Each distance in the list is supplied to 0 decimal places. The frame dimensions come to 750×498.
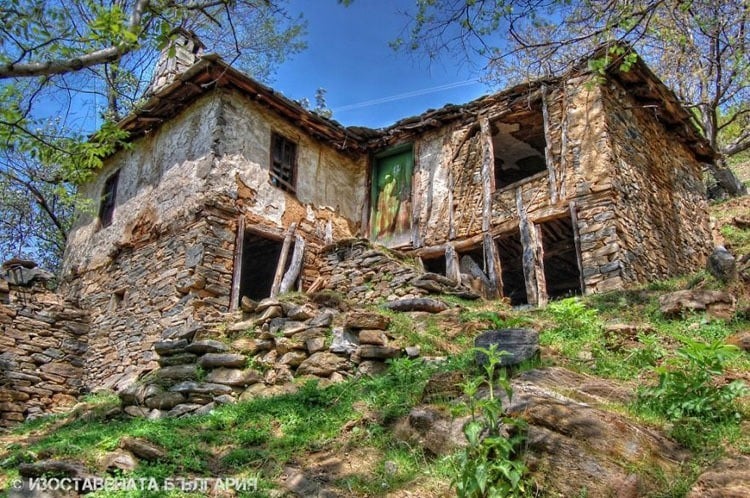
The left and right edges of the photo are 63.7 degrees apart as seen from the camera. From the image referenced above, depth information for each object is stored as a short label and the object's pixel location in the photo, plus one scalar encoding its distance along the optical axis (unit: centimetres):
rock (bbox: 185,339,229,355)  759
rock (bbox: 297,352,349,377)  696
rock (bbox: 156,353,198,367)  761
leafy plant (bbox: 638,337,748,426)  415
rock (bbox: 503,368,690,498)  356
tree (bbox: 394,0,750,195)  597
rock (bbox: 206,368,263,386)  706
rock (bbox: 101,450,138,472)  454
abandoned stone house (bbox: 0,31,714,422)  1080
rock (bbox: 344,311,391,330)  735
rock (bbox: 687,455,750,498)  323
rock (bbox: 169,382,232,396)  695
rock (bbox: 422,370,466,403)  501
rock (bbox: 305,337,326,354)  729
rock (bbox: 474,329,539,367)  525
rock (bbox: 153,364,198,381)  729
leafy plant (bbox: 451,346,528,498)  358
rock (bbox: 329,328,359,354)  710
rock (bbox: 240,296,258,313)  855
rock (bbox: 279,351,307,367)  724
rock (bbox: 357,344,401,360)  689
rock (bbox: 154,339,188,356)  782
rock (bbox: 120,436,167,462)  477
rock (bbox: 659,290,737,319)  643
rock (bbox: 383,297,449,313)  827
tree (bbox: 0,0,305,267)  553
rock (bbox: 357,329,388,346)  709
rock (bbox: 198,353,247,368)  729
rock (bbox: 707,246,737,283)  688
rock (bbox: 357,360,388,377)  676
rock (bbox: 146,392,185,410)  688
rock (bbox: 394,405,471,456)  434
